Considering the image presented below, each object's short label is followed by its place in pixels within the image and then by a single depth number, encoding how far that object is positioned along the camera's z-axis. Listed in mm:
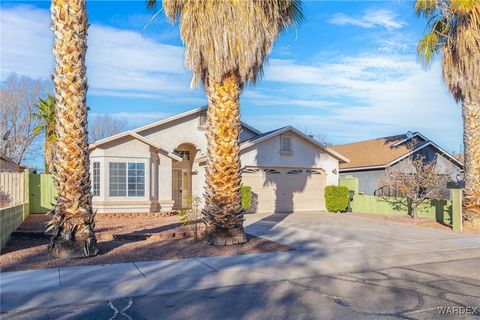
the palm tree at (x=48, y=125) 24891
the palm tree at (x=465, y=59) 15688
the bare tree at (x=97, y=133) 52219
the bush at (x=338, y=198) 23797
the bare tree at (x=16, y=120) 38312
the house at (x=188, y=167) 20562
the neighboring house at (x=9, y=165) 22700
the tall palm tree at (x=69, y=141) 9664
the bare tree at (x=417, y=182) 18891
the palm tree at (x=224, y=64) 11609
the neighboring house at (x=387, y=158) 26719
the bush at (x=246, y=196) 21391
